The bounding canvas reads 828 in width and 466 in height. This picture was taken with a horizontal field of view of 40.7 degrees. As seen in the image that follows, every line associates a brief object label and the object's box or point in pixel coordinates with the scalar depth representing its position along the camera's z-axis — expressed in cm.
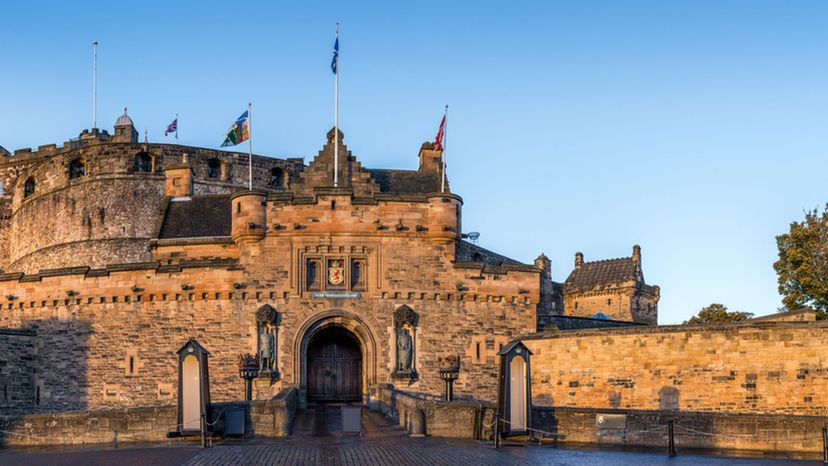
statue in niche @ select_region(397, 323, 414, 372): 3853
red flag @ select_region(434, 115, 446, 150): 4575
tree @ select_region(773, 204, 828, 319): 4609
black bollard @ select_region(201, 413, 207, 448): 2515
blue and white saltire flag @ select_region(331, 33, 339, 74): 4553
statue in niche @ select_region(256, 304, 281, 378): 3822
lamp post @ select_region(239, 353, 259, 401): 3089
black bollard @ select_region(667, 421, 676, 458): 2402
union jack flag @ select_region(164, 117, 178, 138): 6146
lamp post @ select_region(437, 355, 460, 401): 2895
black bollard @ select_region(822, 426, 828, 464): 2236
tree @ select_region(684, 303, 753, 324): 5322
